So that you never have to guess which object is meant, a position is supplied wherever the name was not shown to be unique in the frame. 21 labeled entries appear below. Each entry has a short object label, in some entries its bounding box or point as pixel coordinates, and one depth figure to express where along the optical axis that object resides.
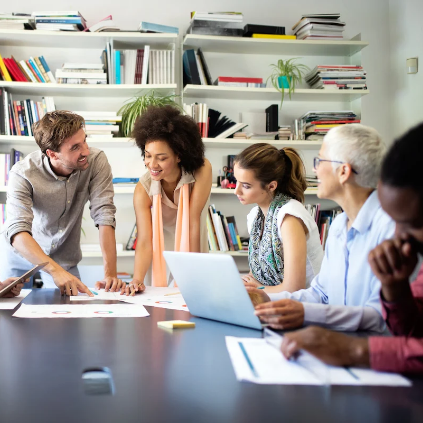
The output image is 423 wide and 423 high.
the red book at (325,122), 3.82
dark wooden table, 0.72
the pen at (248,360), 0.89
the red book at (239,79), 3.75
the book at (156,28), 3.60
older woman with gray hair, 1.25
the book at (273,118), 3.82
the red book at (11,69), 3.59
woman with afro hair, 2.45
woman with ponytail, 2.00
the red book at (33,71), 3.63
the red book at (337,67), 3.82
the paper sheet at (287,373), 0.84
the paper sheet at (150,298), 1.68
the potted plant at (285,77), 3.79
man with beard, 2.26
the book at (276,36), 3.78
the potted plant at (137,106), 3.55
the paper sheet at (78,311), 1.49
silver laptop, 1.21
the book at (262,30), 3.77
